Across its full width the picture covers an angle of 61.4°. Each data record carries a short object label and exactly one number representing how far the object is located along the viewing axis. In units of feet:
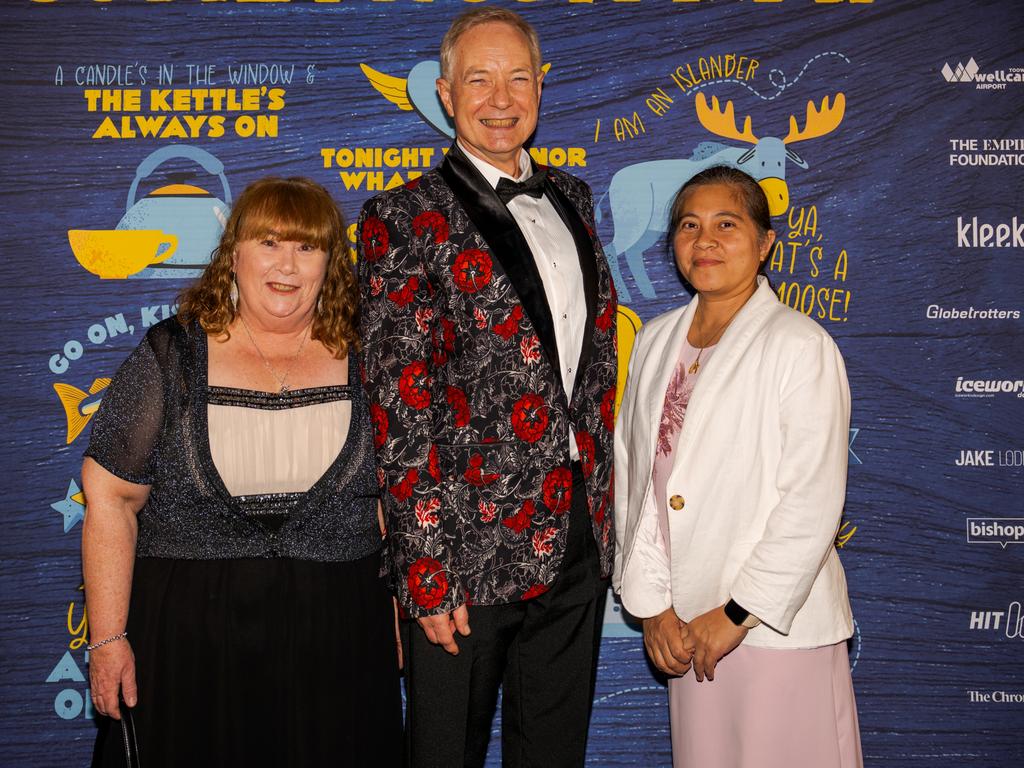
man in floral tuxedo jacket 5.99
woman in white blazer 6.22
